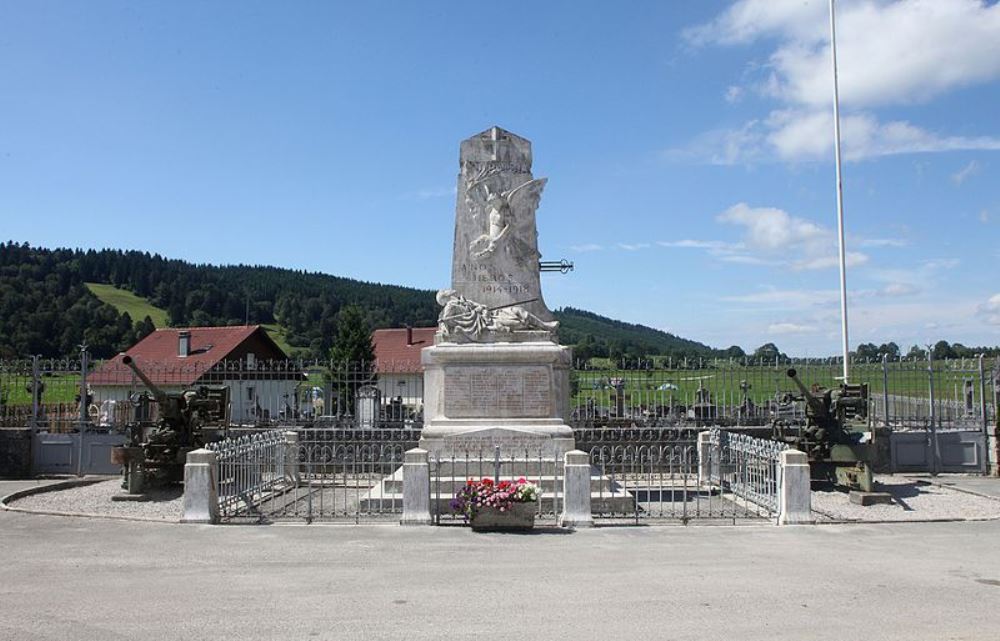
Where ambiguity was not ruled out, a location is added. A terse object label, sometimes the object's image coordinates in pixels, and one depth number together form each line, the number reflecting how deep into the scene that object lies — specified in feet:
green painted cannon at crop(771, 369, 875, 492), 48.26
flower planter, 34.55
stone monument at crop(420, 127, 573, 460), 46.34
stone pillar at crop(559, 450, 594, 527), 35.83
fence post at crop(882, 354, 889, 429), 64.08
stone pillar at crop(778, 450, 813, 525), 36.55
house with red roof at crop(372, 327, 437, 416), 158.30
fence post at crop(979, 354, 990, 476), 61.11
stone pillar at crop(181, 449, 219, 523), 36.27
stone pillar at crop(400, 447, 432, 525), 36.01
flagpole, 68.39
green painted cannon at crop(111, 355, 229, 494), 46.68
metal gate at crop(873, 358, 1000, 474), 61.72
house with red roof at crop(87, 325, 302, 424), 115.24
